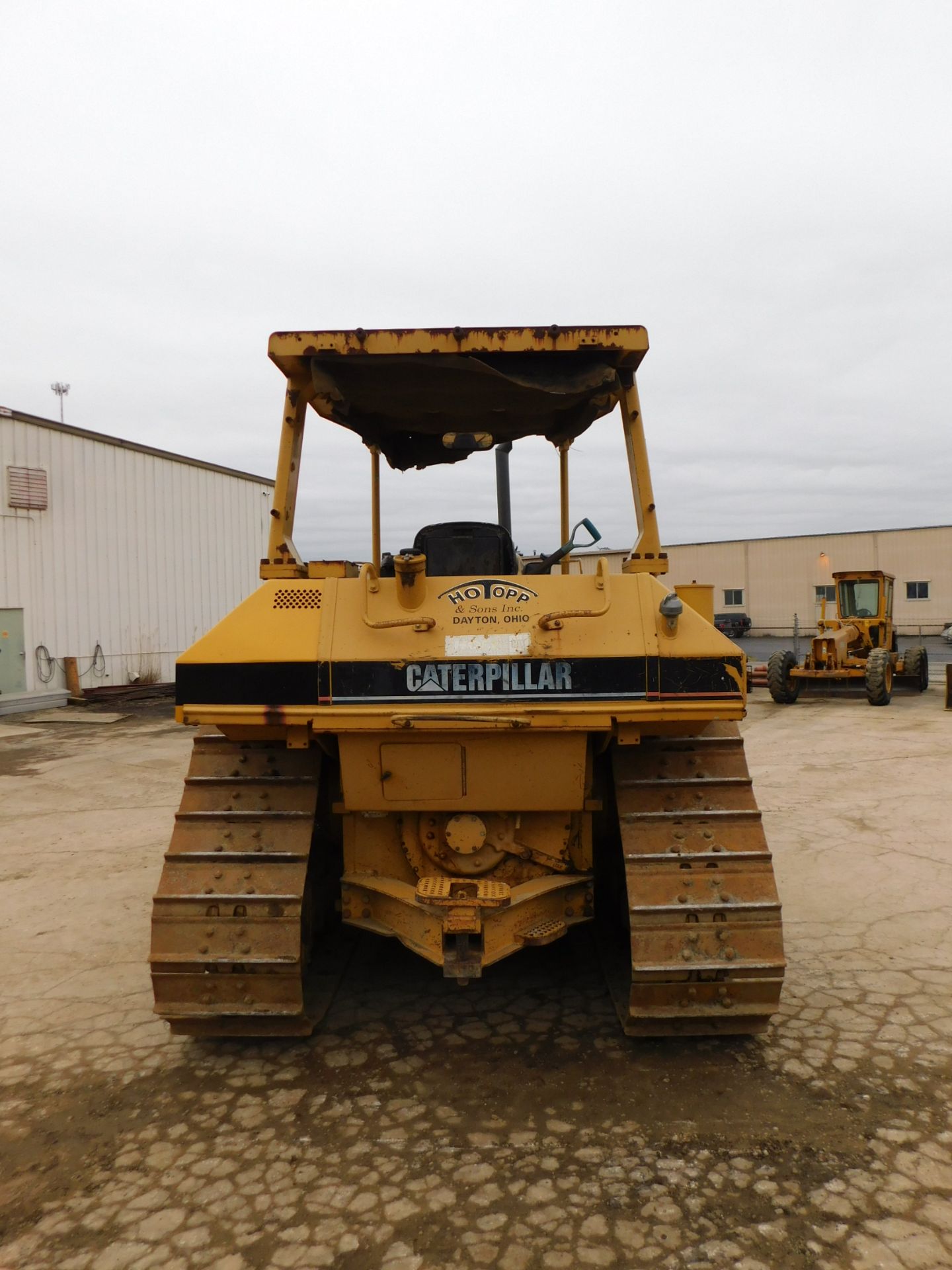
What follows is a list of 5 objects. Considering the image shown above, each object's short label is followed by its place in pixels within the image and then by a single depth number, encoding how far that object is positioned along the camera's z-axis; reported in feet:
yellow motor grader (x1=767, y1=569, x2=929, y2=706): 49.83
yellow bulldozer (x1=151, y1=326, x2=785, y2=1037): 10.66
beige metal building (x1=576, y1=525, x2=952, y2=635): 126.52
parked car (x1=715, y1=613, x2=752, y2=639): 131.13
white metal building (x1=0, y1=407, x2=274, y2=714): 52.70
